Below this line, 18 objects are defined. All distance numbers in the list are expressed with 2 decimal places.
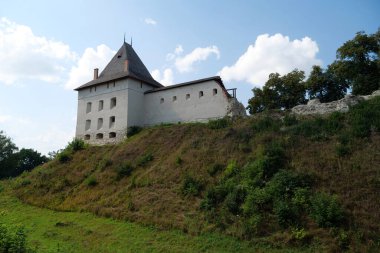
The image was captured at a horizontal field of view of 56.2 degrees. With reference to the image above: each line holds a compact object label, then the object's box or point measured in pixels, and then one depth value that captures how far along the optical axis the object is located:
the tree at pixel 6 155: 44.44
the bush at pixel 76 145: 28.48
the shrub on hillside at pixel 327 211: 12.60
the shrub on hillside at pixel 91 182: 21.59
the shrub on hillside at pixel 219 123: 23.83
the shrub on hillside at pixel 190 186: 16.98
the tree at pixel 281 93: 31.05
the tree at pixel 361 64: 25.86
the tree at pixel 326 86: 29.72
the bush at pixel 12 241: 8.69
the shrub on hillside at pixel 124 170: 21.55
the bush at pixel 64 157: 27.10
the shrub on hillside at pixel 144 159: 22.33
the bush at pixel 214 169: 18.36
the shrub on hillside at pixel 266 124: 21.31
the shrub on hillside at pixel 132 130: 28.34
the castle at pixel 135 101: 26.67
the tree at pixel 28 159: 47.66
